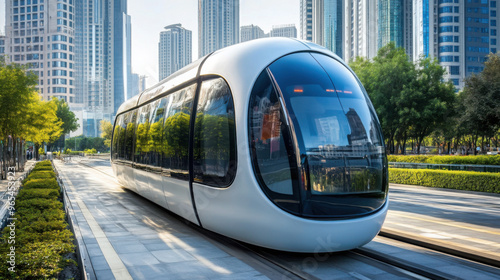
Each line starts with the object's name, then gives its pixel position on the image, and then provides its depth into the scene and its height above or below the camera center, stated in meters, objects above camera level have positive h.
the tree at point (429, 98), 33.50 +3.35
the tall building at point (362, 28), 134.00 +36.49
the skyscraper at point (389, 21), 135.00 +37.80
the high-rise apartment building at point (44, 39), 124.88 +29.65
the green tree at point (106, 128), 87.81 +2.45
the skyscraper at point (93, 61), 180.75 +34.50
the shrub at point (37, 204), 8.35 -1.28
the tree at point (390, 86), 34.62 +4.44
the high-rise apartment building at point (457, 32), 108.56 +27.90
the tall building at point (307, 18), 188.75 +54.40
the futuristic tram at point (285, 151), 5.75 -0.17
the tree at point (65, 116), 70.75 +3.99
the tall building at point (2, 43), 130.88 +29.79
